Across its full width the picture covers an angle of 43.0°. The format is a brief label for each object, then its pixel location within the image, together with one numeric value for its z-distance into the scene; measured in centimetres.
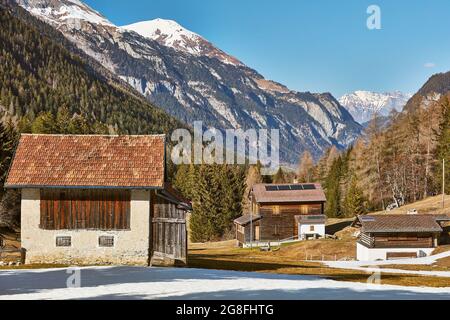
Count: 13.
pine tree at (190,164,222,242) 11344
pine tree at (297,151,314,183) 17599
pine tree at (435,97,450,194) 9906
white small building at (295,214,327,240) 8962
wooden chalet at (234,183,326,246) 9244
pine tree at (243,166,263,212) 14648
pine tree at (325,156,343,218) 12694
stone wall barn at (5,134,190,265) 3853
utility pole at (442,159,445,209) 9278
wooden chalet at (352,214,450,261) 6725
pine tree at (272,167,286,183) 16106
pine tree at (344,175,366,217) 11212
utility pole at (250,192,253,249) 8841
